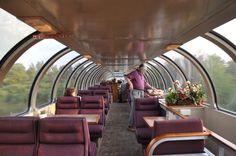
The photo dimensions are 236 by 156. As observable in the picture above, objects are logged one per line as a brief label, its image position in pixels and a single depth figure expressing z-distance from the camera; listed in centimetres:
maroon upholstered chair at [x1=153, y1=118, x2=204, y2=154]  176
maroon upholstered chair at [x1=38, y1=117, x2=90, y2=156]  191
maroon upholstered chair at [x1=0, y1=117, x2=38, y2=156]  190
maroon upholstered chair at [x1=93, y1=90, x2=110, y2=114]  567
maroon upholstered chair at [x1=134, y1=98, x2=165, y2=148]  332
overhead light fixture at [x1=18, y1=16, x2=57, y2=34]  167
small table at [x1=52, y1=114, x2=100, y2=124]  290
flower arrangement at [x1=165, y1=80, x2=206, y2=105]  317
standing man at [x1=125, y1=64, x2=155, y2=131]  462
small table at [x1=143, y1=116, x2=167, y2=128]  266
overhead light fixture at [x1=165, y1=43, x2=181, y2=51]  307
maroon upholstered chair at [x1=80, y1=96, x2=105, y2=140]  390
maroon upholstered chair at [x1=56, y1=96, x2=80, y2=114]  389
